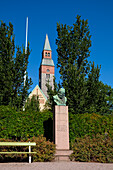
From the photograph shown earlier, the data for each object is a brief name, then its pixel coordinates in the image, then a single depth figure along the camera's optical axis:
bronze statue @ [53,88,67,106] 9.91
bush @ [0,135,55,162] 8.02
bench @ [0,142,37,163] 7.55
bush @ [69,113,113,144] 11.12
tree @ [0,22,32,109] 12.57
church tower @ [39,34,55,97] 58.56
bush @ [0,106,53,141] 10.02
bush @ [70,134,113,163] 8.44
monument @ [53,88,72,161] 9.09
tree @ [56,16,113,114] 13.40
